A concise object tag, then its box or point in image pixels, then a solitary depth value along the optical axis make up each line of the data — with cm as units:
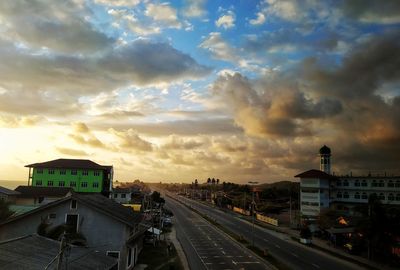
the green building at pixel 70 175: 10994
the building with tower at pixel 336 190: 10469
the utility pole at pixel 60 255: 1946
